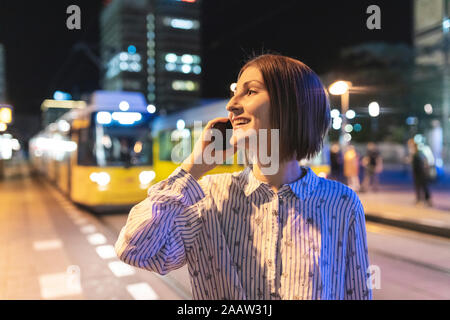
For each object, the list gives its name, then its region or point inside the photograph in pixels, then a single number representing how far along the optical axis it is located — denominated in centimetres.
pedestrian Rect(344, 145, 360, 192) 1420
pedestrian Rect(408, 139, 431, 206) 1058
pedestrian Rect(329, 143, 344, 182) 1456
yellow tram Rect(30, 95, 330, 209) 1018
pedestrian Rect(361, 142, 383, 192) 1443
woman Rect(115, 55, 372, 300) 118
